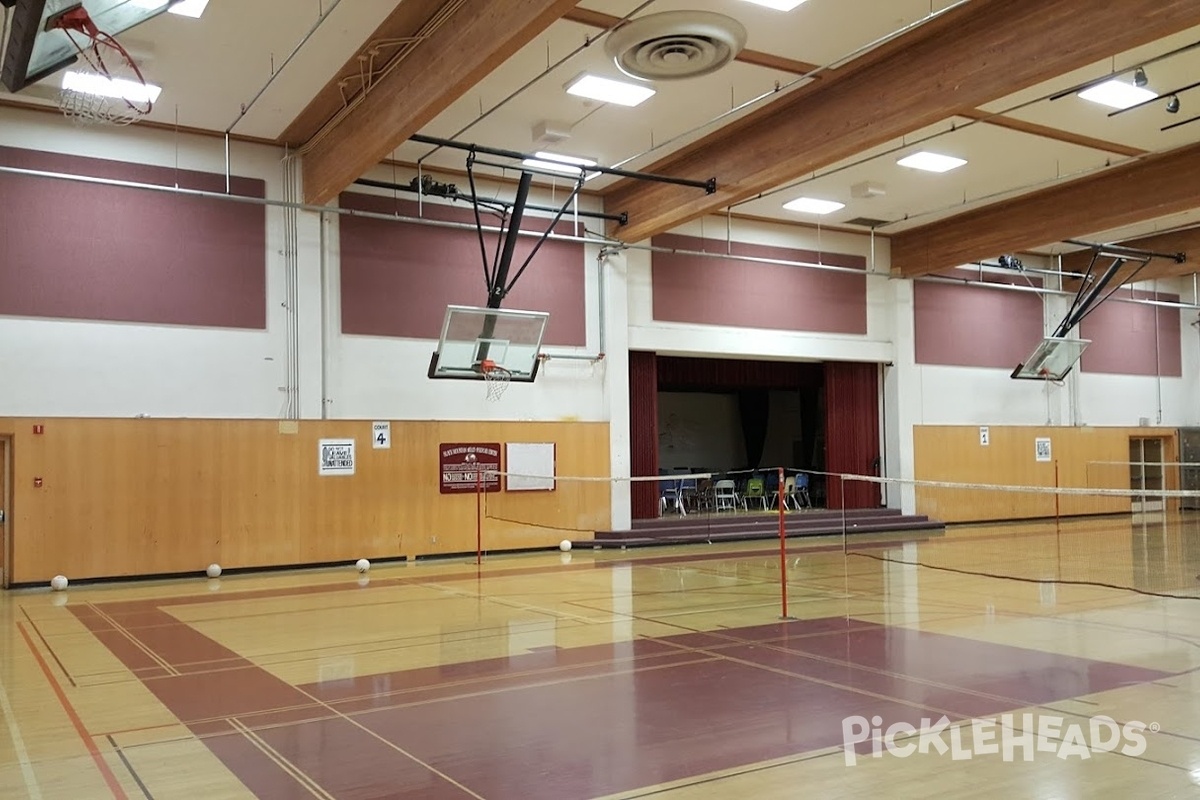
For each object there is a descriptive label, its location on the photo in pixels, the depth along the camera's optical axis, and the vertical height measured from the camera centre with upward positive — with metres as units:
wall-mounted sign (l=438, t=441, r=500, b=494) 16.97 -0.40
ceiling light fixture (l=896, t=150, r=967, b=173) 17.05 +4.93
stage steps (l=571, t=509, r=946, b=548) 18.56 -1.86
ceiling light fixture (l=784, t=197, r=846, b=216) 19.70 +4.82
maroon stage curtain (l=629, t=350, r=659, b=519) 19.95 +0.43
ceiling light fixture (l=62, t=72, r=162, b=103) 9.61 +4.19
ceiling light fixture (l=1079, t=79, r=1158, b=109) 14.02 +5.04
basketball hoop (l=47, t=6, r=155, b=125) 5.96 +3.33
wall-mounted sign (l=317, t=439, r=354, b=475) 15.74 -0.19
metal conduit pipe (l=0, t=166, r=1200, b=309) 13.86 +3.85
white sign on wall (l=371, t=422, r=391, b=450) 16.23 +0.15
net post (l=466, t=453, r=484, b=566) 15.92 -0.91
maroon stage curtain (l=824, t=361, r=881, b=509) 22.67 +0.38
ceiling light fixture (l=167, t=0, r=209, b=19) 11.06 +5.12
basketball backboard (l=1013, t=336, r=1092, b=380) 22.56 +1.78
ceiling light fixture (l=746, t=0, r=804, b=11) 11.25 +5.11
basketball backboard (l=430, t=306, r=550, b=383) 15.30 +1.67
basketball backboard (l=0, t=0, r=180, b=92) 5.73 +2.56
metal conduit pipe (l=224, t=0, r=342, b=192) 11.05 +4.95
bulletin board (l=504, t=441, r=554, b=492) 17.66 -0.42
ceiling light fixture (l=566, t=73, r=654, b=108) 13.52 +5.03
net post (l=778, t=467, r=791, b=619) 9.77 -1.38
